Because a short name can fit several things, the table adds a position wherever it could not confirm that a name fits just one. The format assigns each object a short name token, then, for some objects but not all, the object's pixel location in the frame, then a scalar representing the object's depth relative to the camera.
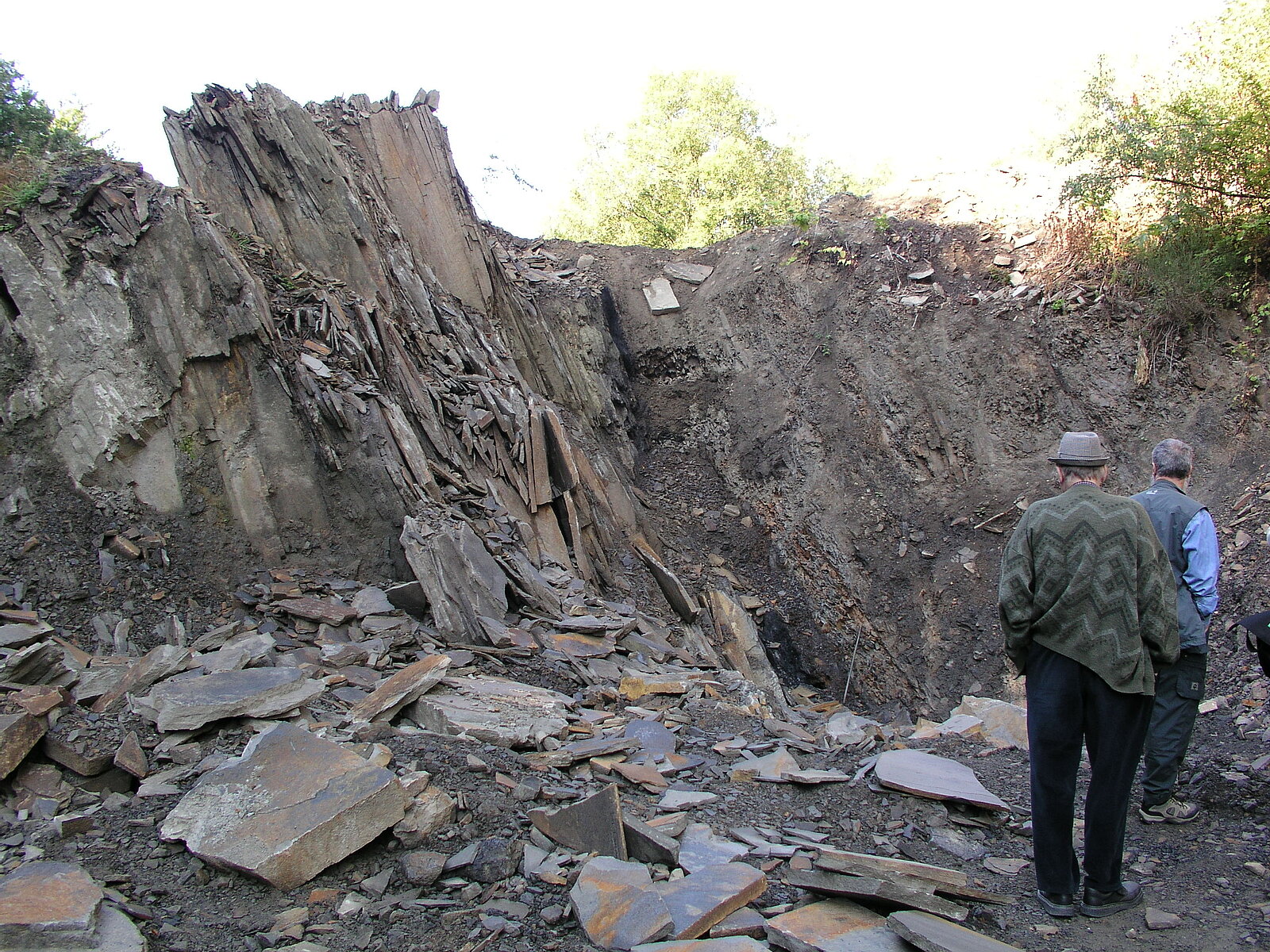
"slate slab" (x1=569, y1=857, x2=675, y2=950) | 2.67
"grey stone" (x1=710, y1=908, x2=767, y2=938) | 2.73
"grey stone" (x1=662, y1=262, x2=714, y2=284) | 13.99
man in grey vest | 3.92
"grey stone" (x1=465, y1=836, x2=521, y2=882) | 3.15
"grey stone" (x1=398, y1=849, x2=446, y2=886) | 3.11
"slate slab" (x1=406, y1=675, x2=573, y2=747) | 4.52
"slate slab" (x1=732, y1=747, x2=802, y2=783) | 4.38
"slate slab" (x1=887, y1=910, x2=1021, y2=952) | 2.55
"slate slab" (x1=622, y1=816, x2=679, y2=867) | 3.20
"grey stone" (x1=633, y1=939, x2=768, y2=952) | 2.52
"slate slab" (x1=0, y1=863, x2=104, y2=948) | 2.53
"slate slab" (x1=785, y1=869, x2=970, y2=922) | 2.88
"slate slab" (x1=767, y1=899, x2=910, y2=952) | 2.64
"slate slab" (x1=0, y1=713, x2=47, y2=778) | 3.56
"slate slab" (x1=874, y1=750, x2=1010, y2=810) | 3.99
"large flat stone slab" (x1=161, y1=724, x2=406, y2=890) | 3.07
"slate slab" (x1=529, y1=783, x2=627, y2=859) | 3.26
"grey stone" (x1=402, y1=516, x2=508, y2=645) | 6.29
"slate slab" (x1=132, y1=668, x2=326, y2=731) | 4.11
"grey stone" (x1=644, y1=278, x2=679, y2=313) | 13.68
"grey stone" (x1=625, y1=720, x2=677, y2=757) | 4.77
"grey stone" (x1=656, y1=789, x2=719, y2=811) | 3.94
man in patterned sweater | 2.99
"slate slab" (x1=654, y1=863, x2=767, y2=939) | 2.73
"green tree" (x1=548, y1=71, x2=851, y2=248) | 20.25
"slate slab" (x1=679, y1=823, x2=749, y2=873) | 3.24
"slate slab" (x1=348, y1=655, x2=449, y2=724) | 4.57
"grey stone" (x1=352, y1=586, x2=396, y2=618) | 6.32
